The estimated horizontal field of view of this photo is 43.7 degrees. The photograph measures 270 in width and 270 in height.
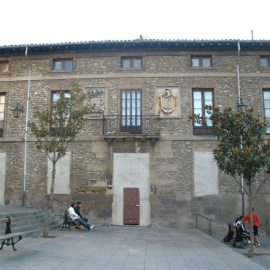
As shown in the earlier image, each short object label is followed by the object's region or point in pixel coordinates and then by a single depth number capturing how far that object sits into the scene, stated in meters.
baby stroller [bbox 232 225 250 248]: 12.35
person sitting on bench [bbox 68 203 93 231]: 13.51
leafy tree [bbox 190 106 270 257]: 9.91
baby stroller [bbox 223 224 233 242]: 13.40
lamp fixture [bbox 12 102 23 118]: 15.85
